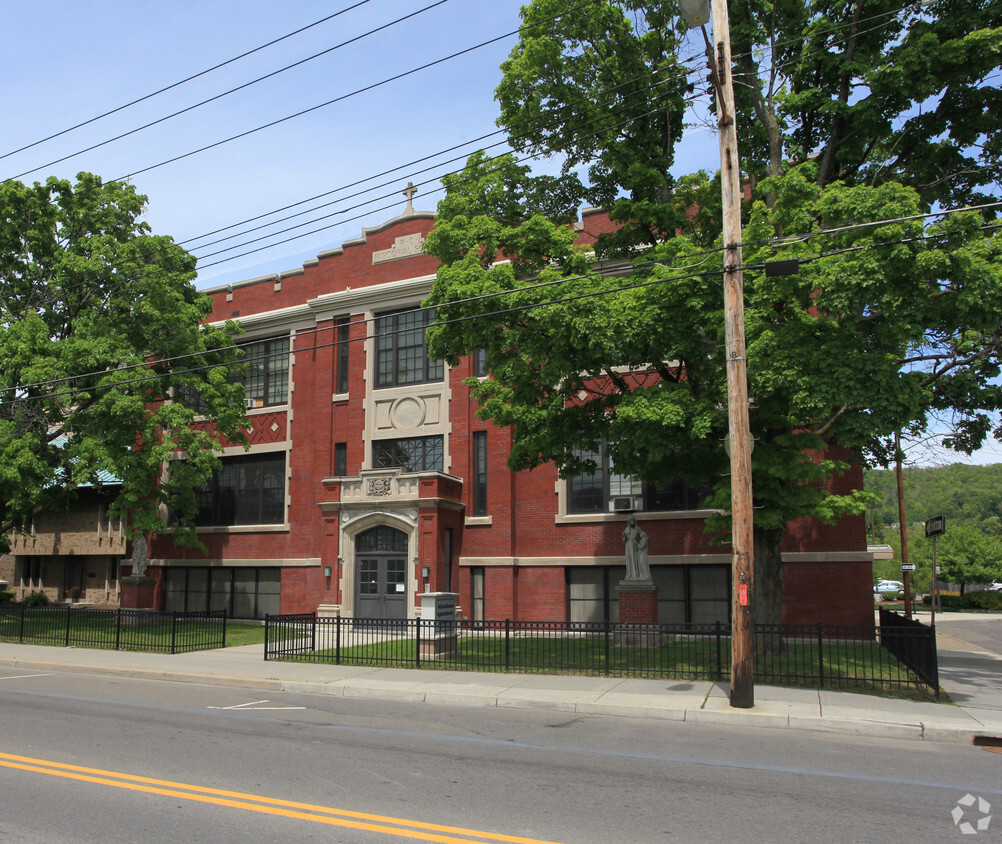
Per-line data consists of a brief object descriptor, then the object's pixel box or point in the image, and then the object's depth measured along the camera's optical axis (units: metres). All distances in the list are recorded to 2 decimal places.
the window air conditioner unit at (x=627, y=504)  23.31
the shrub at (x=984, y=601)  50.94
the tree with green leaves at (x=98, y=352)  22.00
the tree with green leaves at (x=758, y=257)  13.02
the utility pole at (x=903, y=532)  26.79
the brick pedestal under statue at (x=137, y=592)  28.75
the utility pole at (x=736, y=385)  11.59
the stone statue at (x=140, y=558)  28.78
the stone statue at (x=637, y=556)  20.72
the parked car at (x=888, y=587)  75.14
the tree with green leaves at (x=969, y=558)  54.62
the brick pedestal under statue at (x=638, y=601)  20.30
